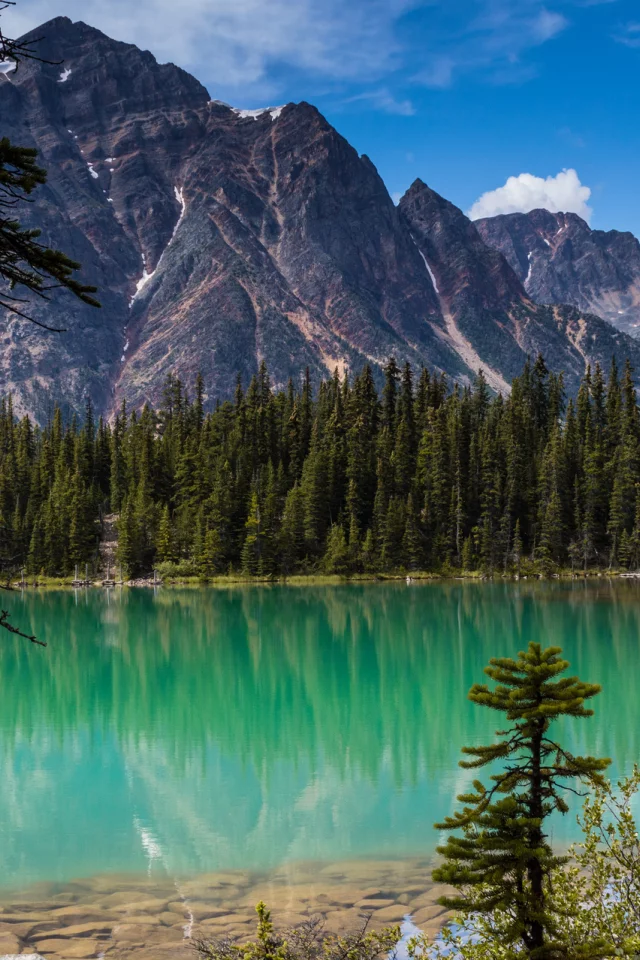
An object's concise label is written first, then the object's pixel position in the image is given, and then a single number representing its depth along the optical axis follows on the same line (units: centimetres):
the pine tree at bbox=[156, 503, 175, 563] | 12688
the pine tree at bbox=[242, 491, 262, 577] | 12138
